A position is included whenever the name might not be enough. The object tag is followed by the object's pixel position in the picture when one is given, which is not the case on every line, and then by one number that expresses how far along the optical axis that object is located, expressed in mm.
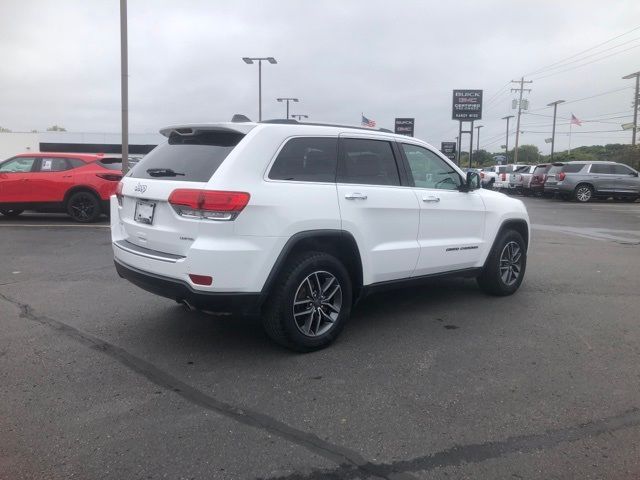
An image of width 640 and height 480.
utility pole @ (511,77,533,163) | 64312
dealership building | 48344
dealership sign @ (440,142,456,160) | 40238
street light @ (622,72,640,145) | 45078
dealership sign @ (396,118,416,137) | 34969
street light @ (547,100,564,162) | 61250
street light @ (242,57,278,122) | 31572
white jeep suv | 3812
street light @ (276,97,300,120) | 44178
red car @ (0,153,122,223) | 12141
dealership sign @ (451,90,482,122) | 29516
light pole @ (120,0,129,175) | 14523
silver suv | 22781
